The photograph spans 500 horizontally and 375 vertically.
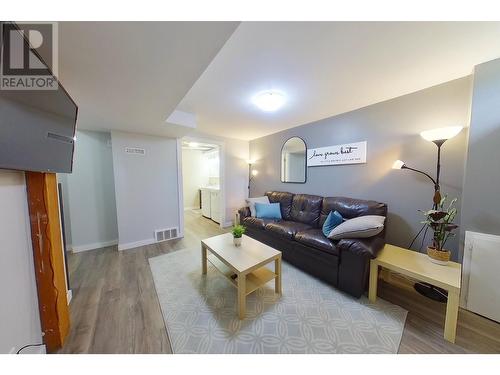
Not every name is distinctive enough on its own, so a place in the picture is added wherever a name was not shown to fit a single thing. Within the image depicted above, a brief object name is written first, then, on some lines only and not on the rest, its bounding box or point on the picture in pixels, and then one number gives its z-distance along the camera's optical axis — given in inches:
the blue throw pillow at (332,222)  80.4
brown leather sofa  63.6
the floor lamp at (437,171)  58.8
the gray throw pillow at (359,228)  63.6
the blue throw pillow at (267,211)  115.9
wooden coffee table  55.9
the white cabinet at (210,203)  168.6
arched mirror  122.7
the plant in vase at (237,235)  75.3
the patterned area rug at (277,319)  46.6
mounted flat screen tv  28.0
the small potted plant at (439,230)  57.6
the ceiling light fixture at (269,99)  73.3
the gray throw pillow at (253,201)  120.0
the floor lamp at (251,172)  163.8
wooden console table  47.3
